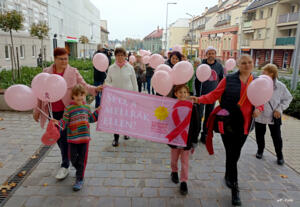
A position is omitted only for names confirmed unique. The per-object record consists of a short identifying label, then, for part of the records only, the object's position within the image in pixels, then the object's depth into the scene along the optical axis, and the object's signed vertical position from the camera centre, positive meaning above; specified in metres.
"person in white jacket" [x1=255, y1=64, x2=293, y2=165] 4.32 -0.99
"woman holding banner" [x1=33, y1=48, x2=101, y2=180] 3.46 -0.50
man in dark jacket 5.11 -0.35
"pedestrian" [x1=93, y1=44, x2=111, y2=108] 7.83 -0.71
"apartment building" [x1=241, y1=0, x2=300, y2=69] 32.22 +4.48
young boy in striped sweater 3.33 -0.98
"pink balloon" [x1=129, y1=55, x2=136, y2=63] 11.20 -0.18
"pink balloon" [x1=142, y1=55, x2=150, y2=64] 9.02 -0.12
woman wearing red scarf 3.19 -0.70
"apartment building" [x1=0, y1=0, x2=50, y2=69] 20.98 +1.44
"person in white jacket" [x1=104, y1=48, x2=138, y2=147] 4.97 -0.41
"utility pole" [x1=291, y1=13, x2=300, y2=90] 9.54 -0.04
